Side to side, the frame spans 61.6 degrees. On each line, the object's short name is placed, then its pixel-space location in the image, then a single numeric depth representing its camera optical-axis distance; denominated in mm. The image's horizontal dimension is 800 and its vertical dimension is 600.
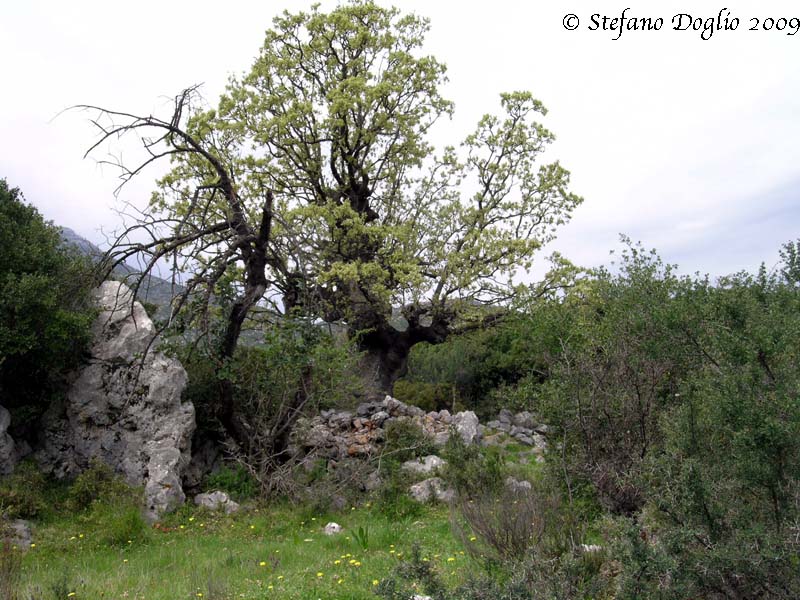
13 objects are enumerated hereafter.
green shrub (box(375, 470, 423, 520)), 9352
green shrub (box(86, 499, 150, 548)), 8016
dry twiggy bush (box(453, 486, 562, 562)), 5691
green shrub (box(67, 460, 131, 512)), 9078
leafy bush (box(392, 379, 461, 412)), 20453
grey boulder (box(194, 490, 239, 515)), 9626
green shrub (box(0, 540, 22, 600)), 5078
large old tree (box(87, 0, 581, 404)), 16375
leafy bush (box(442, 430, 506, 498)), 9227
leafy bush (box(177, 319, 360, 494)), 10727
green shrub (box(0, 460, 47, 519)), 8562
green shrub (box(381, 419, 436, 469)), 11578
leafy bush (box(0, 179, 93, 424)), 9555
